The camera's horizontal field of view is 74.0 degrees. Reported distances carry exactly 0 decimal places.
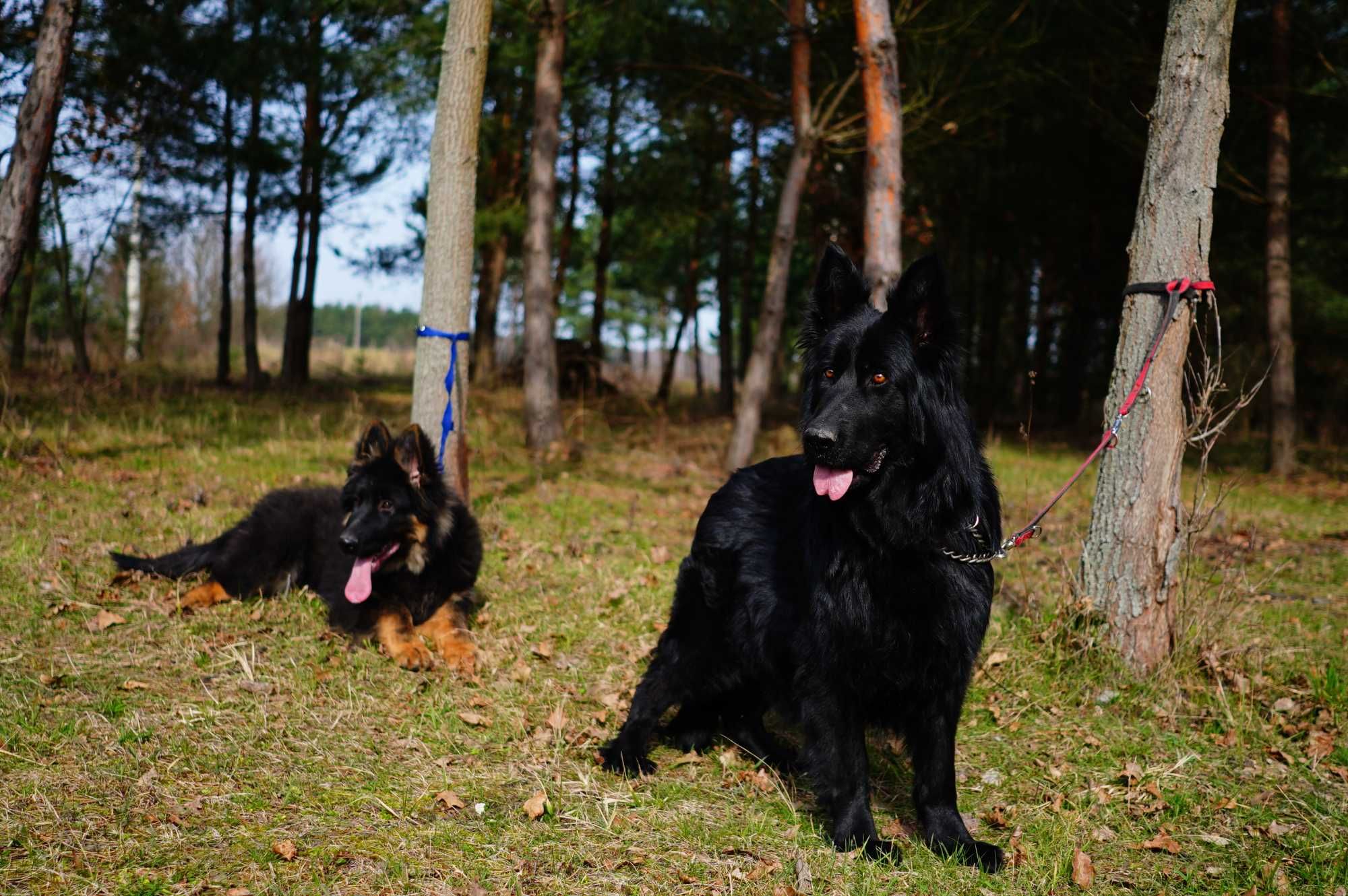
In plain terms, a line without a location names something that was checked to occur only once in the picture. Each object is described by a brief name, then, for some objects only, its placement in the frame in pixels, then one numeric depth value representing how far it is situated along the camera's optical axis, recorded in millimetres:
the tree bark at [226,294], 19609
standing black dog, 3203
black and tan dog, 5352
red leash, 4805
